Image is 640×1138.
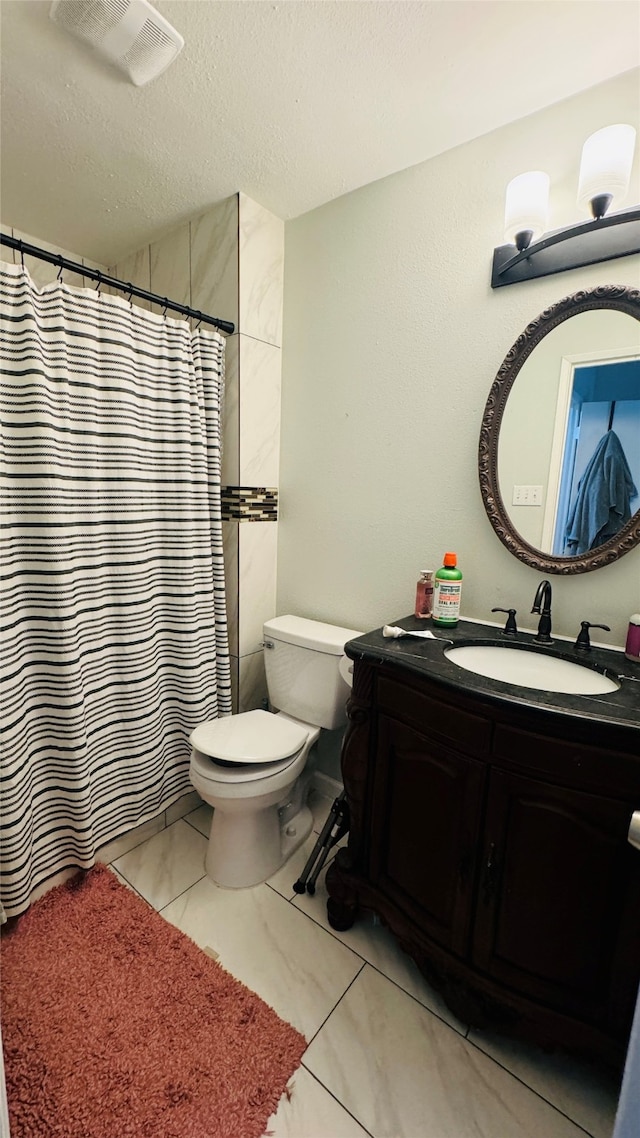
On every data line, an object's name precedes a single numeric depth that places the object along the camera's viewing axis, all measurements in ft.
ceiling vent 3.20
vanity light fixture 3.31
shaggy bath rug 2.92
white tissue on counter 3.96
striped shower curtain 3.98
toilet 4.41
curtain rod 3.67
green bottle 4.24
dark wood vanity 2.70
